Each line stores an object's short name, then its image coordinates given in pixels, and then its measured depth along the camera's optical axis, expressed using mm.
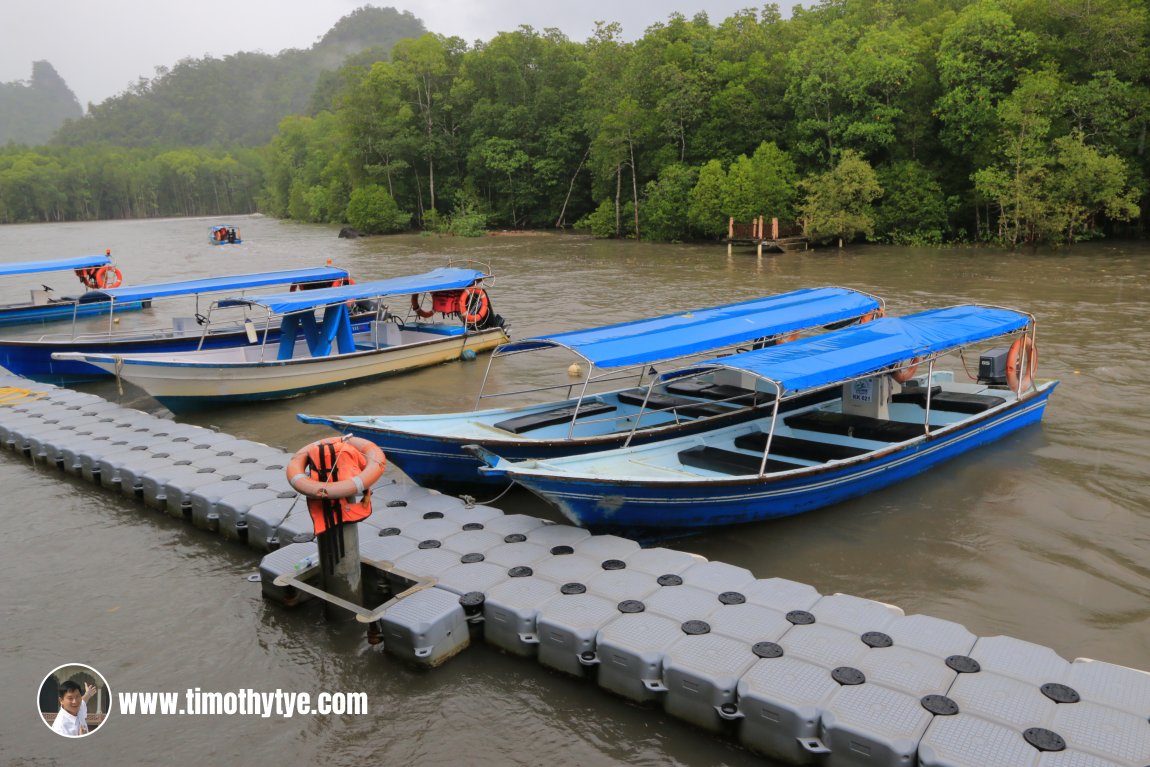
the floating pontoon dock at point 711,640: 4984
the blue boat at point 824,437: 8617
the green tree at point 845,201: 42094
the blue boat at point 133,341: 16578
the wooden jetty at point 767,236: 42381
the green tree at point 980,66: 39406
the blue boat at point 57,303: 24078
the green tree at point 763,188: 44750
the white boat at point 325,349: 14891
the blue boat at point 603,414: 9852
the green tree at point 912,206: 42844
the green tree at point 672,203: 49219
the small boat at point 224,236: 61062
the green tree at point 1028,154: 37156
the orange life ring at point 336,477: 6453
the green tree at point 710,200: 46219
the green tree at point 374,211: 65062
